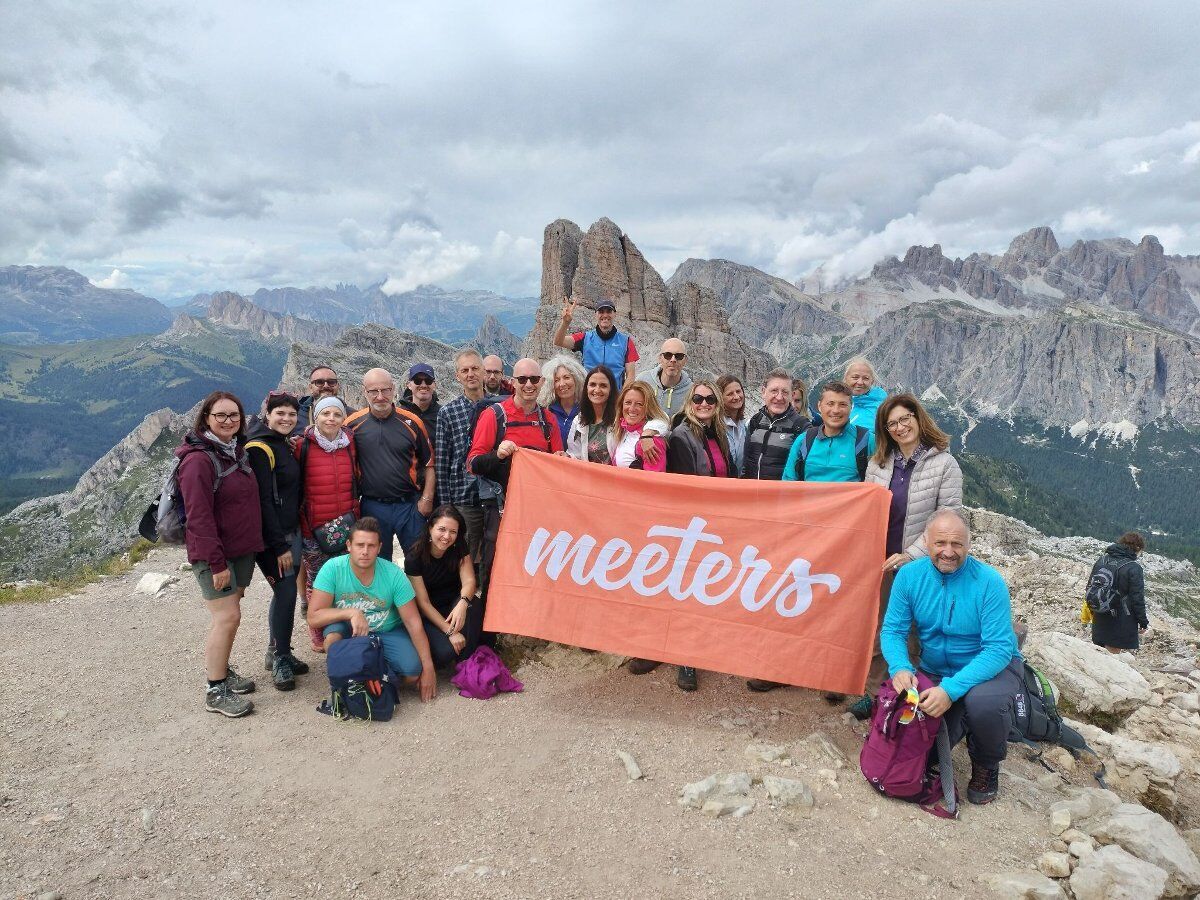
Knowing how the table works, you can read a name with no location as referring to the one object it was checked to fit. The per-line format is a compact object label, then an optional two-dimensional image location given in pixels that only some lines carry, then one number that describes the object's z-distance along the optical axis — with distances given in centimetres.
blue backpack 688
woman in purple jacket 663
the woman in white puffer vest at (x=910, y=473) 652
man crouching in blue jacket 557
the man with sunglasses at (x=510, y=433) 785
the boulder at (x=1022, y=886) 441
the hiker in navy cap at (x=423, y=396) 950
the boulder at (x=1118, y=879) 438
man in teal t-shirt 705
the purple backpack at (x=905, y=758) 554
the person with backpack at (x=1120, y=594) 1234
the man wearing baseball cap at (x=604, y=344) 1138
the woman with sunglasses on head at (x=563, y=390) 826
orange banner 679
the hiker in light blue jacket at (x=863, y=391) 838
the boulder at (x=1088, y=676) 845
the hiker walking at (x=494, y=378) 987
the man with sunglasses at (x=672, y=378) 884
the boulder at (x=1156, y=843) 466
